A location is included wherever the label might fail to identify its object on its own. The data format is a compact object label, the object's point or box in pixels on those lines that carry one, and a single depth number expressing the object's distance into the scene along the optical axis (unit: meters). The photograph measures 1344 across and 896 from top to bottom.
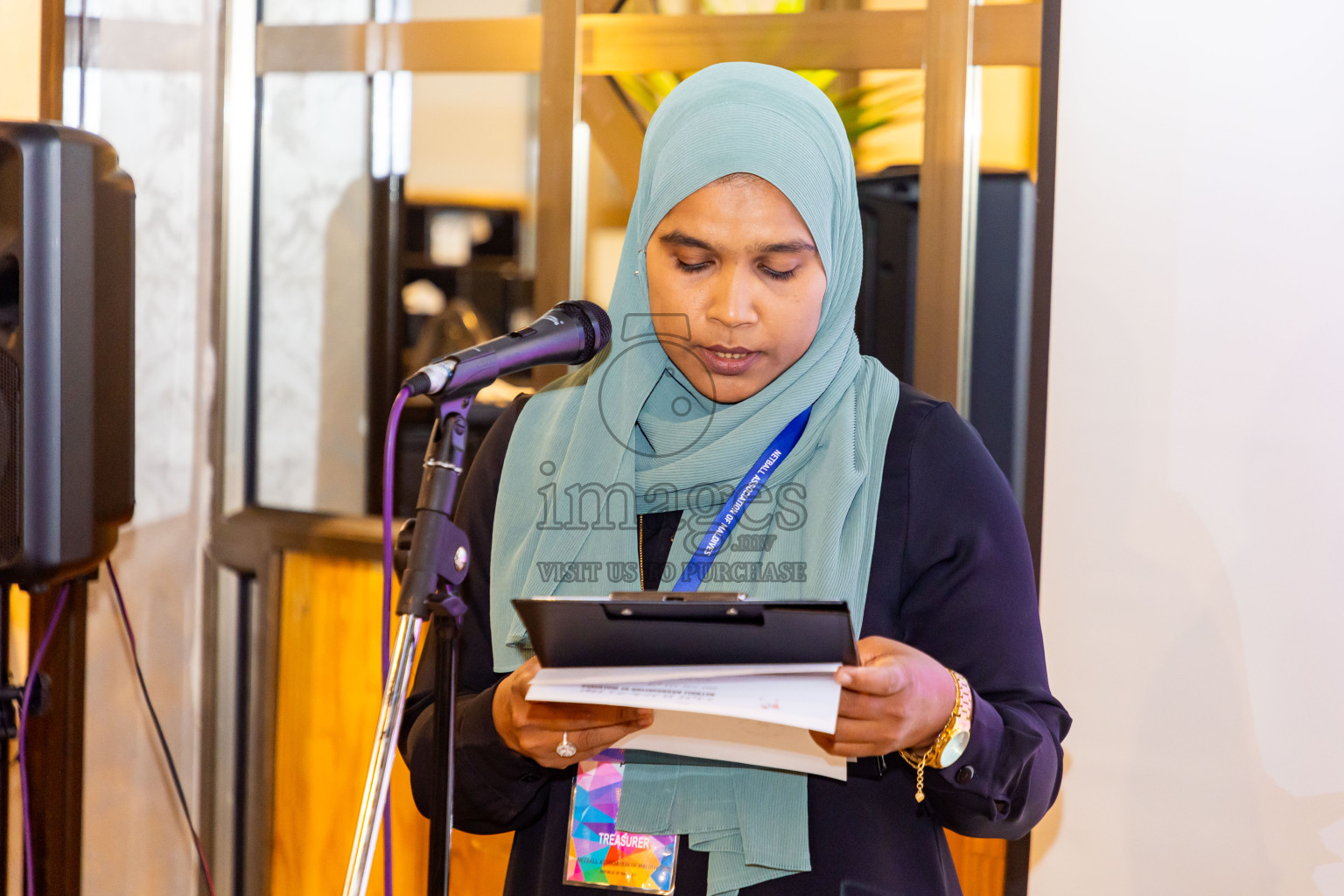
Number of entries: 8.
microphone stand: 2.24
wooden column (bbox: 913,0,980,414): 2.99
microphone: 2.25
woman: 2.44
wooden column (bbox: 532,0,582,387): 3.14
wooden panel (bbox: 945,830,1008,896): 3.01
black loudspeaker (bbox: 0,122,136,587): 2.77
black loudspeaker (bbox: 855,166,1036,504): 2.98
